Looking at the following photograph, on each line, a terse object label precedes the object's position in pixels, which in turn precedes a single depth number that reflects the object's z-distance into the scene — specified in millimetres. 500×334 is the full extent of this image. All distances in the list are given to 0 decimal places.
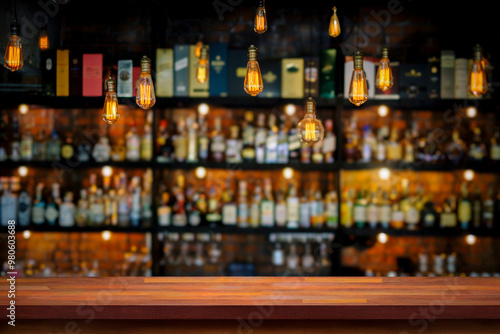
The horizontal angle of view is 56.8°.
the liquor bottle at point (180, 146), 3178
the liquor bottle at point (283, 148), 3140
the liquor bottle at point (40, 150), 3189
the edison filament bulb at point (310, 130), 1947
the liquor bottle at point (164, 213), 3102
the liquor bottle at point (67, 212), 3119
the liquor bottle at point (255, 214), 3137
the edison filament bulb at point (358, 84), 1854
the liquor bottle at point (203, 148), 3179
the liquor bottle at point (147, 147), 3174
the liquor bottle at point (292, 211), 3121
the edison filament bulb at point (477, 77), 1907
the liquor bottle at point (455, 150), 3217
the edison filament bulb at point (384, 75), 1898
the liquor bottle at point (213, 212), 3145
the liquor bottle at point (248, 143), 3162
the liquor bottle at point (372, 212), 3119
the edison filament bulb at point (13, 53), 1922
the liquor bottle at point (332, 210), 3092
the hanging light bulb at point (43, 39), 2761
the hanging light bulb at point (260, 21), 1900
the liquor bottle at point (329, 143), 3178
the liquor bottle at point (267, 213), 3121
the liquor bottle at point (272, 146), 3135
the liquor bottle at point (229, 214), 3131
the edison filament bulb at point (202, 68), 2553
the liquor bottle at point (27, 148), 3156
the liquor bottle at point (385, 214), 3125
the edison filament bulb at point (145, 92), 1900
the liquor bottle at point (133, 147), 3141
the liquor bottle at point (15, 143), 3150
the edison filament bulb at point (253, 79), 1819
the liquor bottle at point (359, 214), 3107
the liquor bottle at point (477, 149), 3180
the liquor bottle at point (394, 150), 3188
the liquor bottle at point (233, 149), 3182
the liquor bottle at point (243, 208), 3135
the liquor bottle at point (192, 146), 3140
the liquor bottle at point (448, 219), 3141
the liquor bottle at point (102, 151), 3137
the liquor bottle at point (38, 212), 3131
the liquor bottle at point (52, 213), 3139
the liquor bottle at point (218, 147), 3184
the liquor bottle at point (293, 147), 3164
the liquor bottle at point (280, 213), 3129
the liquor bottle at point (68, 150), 3172
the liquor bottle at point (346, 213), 3123
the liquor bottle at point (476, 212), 3150
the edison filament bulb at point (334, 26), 2006
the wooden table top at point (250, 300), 1683
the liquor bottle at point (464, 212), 3143
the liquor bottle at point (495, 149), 3148
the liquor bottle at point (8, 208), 3129
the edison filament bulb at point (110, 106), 2003
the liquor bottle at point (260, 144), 3145
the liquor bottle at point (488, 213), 3129
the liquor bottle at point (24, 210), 3129
